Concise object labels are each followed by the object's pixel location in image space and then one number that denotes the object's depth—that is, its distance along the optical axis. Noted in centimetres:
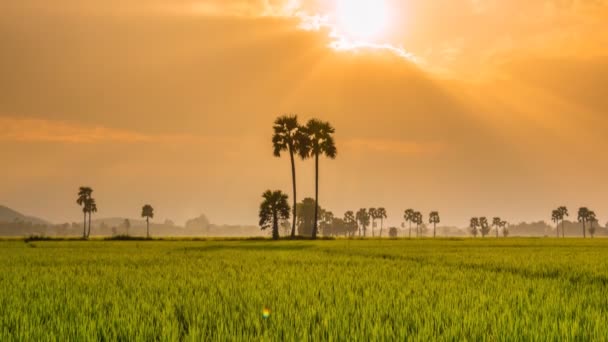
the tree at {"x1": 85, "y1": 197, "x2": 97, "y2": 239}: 17900
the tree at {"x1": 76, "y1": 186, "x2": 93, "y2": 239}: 17750
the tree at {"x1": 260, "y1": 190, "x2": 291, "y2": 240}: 9112
